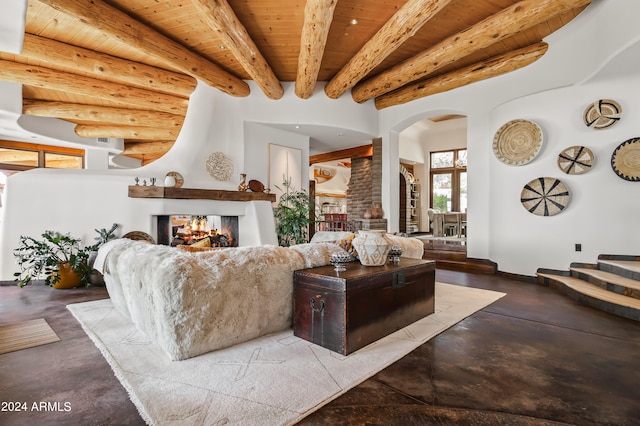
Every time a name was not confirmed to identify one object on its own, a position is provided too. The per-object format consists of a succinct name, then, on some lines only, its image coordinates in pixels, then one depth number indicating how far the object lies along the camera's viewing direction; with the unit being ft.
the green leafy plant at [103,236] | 14.96
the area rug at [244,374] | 4.92
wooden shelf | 15.81
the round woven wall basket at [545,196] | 15.17
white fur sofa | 6.57
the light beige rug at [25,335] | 7.59
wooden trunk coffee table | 7.07
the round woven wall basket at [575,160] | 14.46
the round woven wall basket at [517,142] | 15.81
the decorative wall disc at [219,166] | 19.07
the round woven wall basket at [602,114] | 13.78
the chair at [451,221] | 28.58
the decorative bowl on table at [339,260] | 7.91
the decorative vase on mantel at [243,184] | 19.31
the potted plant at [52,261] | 13.53
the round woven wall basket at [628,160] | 13.26
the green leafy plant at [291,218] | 21.03
